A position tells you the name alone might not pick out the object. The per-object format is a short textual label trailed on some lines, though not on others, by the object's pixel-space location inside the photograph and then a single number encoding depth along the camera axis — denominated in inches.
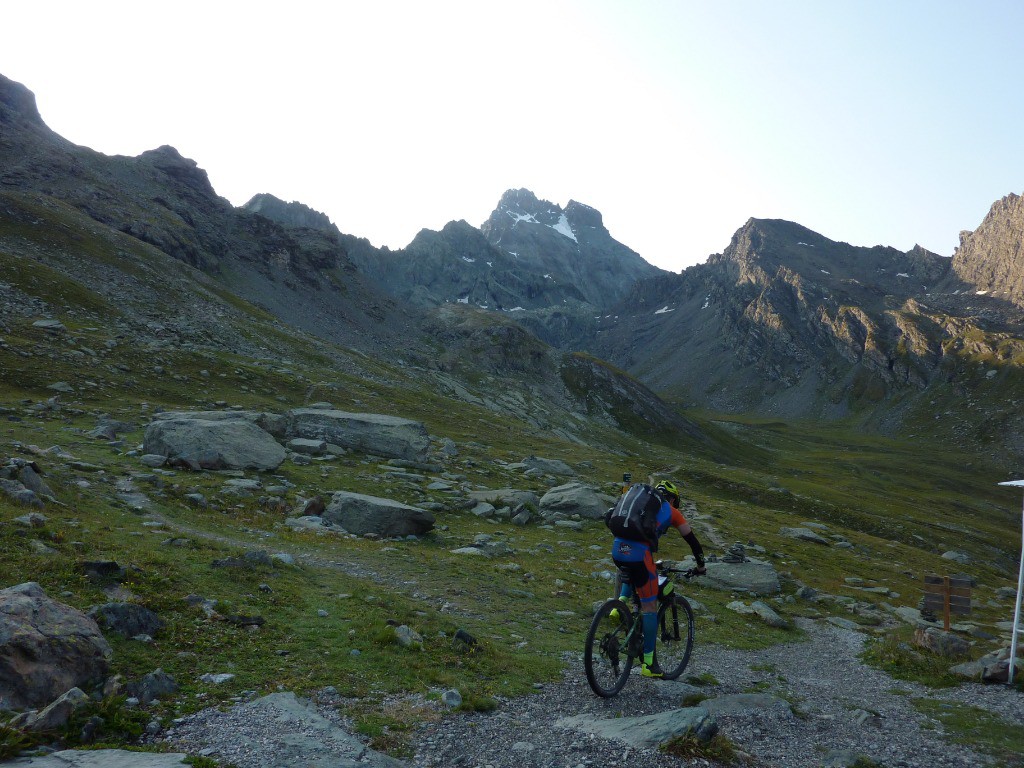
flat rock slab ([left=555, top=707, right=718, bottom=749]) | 331.9
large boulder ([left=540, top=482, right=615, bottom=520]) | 1326.3
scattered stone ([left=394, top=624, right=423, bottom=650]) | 451.8
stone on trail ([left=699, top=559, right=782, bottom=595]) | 1051.3
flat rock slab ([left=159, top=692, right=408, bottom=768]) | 282.5
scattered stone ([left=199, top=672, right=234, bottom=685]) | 347.9
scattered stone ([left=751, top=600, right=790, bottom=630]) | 872.3
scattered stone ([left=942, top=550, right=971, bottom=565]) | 2241.9
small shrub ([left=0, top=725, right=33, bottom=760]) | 240.7
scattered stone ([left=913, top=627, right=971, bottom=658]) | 693.3
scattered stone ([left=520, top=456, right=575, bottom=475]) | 1826.2
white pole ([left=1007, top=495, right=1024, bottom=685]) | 574.6
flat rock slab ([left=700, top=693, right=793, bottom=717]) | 423.8
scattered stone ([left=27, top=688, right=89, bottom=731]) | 265.4
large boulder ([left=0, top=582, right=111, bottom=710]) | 285.1
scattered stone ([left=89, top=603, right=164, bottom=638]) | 366.0
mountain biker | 450.6
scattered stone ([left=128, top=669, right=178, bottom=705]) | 316.2
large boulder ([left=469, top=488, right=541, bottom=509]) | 1251.8
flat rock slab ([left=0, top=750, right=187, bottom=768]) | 241.4
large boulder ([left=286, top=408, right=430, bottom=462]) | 1378.7
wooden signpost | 920.9
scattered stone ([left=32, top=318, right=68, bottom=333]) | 1670.8
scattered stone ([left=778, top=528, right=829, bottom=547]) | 1817.2
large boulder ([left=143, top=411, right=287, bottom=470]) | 986.1
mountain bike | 431.2
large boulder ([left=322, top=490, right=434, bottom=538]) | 896.3
